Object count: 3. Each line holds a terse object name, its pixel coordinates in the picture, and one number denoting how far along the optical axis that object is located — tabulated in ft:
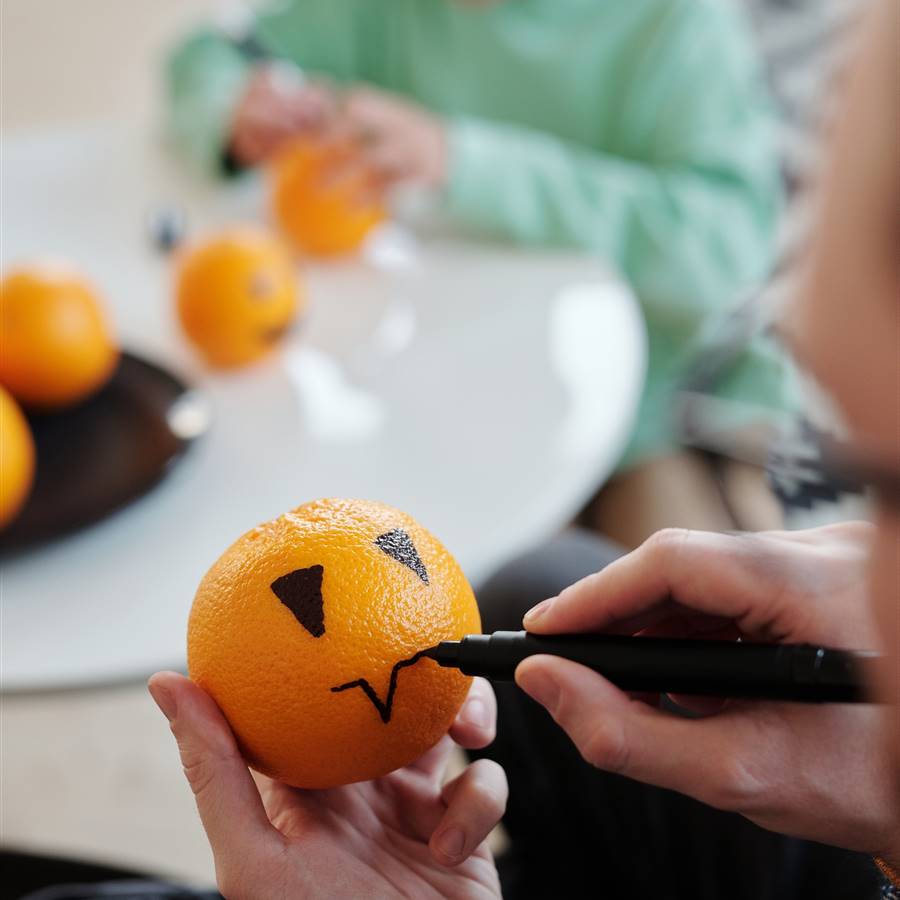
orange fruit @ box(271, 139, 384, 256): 2.71
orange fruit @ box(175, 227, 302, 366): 2.21
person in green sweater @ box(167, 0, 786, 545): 2.98
